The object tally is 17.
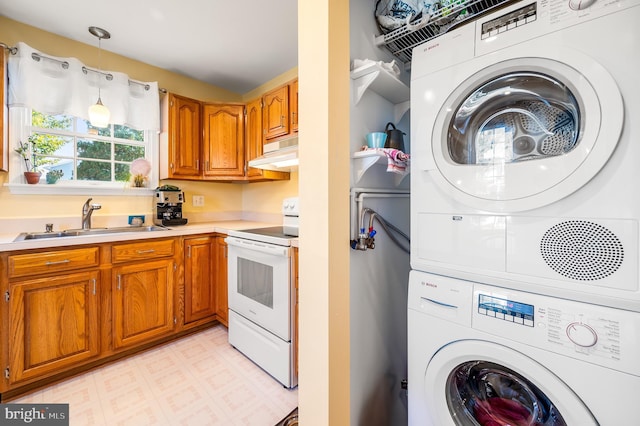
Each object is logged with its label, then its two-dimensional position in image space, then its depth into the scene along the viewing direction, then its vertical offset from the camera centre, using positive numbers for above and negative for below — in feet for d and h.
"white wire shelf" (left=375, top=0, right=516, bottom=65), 3.16 +2.54
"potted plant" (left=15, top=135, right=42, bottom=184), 6.33 +1.31
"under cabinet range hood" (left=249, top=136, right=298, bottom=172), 5.93 +1.32
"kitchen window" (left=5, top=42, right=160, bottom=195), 6.21 +2.36
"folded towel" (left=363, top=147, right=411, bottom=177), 3.34 +0.70
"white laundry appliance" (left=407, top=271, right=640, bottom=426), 2.07 -1.36
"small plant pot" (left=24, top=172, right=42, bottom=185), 6.32 +0.83
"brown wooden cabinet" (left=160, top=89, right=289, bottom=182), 8.09 +2.31
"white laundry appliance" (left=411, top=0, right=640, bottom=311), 2.06 +0.60
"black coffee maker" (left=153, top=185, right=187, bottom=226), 8.02 +0.17
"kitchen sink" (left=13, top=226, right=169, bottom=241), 5.90 -0.53
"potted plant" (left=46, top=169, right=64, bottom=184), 6.69 +0.93
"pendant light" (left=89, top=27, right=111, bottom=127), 6.47 +2.51
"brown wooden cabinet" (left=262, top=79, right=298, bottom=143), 7.38 +2.96
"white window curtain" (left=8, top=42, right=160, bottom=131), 6.06 +3.21
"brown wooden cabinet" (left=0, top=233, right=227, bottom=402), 4.99 -2.09
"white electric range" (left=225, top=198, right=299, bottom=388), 5.33 -1.91
